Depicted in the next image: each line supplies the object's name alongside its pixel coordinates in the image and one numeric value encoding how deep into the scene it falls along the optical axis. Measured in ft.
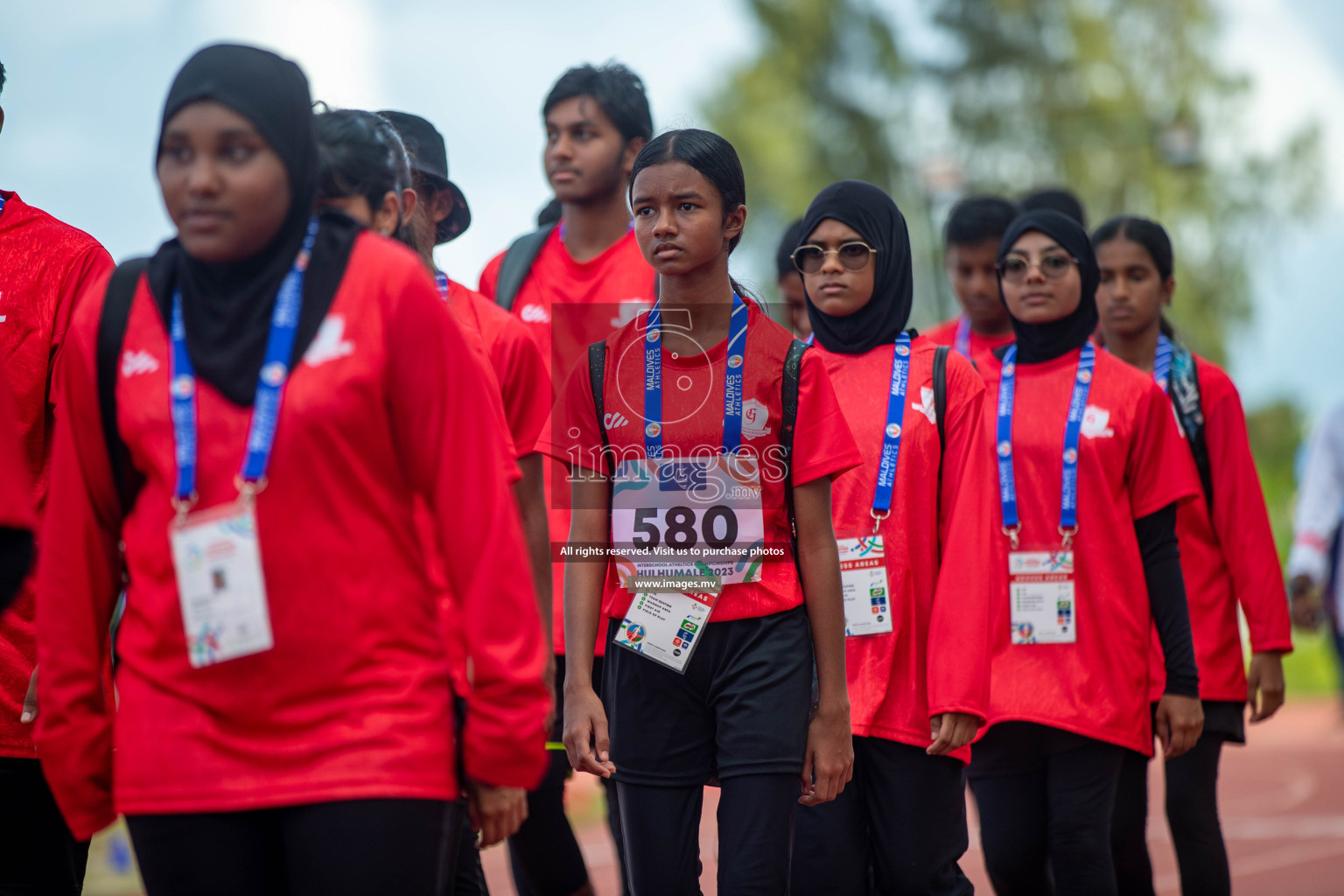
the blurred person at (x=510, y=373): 26.73
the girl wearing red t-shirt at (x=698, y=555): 25.00
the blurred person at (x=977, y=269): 41.70
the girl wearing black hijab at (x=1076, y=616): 31.86
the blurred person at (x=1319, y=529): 43.55
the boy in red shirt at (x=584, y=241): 35.45
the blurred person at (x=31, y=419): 25.00
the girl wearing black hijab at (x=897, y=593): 28.30
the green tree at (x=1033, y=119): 185.98
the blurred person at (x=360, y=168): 21.33
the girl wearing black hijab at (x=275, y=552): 17.22
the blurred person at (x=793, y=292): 40.90
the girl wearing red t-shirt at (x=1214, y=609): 36.11
